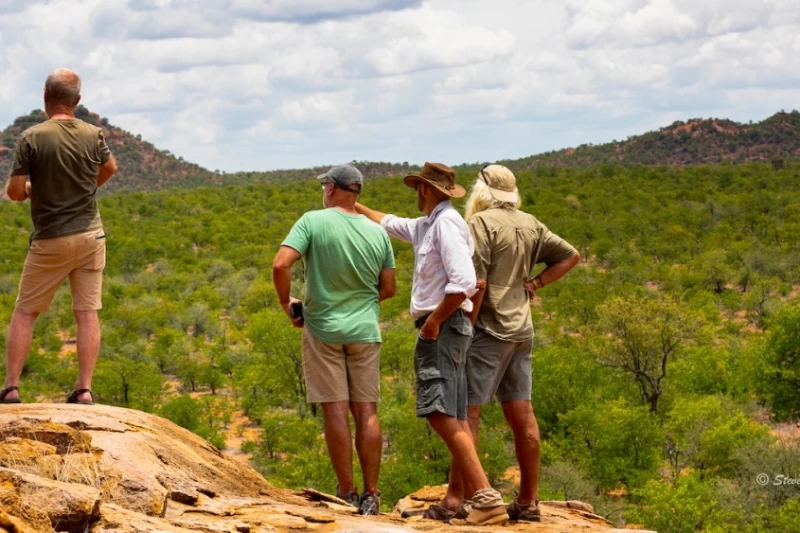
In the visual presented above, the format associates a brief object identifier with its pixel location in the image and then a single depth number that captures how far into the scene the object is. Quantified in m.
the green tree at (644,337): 27.94
